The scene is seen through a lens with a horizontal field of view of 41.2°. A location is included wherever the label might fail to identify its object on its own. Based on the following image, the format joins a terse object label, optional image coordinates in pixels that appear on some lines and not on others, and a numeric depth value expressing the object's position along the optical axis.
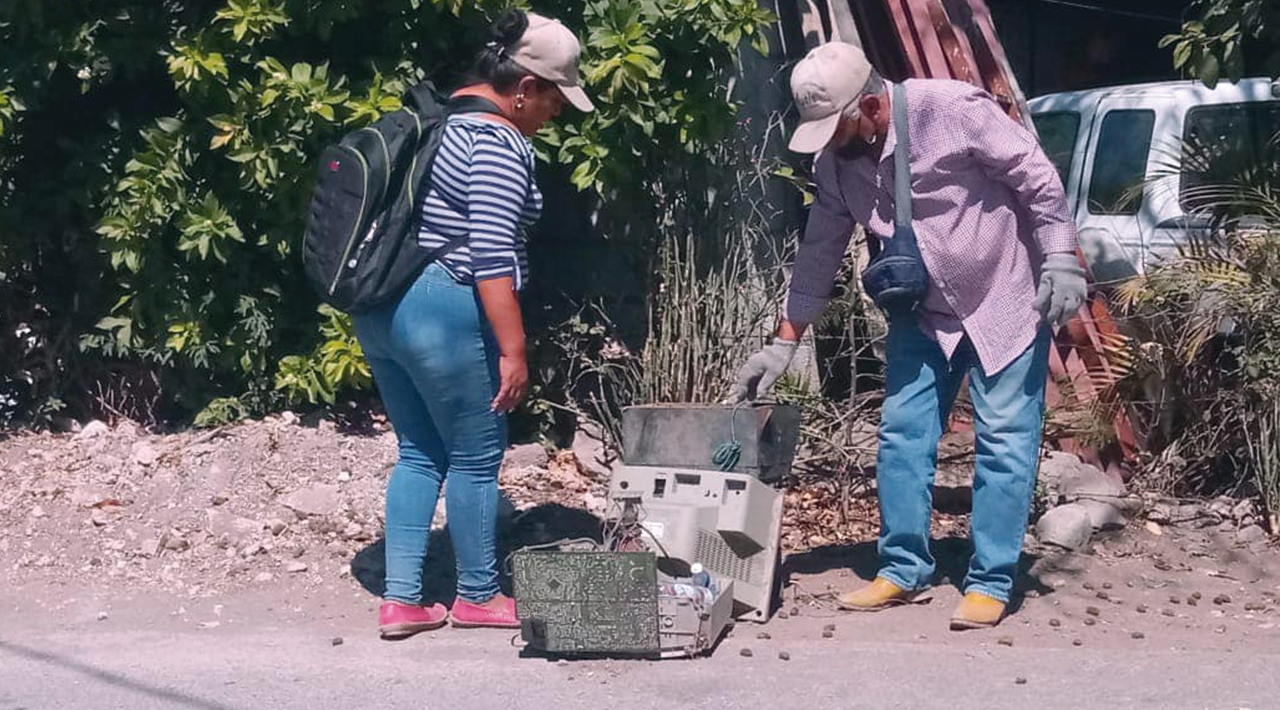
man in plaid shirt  4.89
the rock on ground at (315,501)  6.35
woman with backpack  4.76
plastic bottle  4.94
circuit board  4.68
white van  6.86
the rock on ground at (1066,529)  5.98
